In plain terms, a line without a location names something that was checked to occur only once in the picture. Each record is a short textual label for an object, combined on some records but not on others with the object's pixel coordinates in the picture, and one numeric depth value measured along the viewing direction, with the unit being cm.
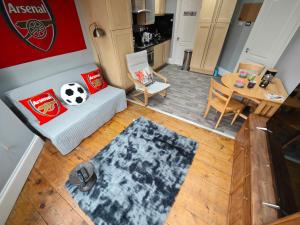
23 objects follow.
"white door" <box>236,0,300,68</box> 195
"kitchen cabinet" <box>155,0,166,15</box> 380
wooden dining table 159
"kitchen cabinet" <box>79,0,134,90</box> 209
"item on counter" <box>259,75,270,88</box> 180
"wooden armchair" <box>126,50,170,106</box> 253
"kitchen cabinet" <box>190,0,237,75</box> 308
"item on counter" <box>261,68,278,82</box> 180
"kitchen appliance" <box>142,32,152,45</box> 357
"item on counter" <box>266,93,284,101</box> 160
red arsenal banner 155
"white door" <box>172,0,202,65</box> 365
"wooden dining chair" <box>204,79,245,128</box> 177
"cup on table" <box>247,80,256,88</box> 182
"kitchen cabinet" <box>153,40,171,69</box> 385
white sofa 163
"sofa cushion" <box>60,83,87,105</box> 199
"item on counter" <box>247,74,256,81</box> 197
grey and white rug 127
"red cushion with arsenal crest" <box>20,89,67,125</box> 166
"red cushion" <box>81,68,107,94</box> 223
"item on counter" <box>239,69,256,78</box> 212
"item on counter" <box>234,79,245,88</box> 186
